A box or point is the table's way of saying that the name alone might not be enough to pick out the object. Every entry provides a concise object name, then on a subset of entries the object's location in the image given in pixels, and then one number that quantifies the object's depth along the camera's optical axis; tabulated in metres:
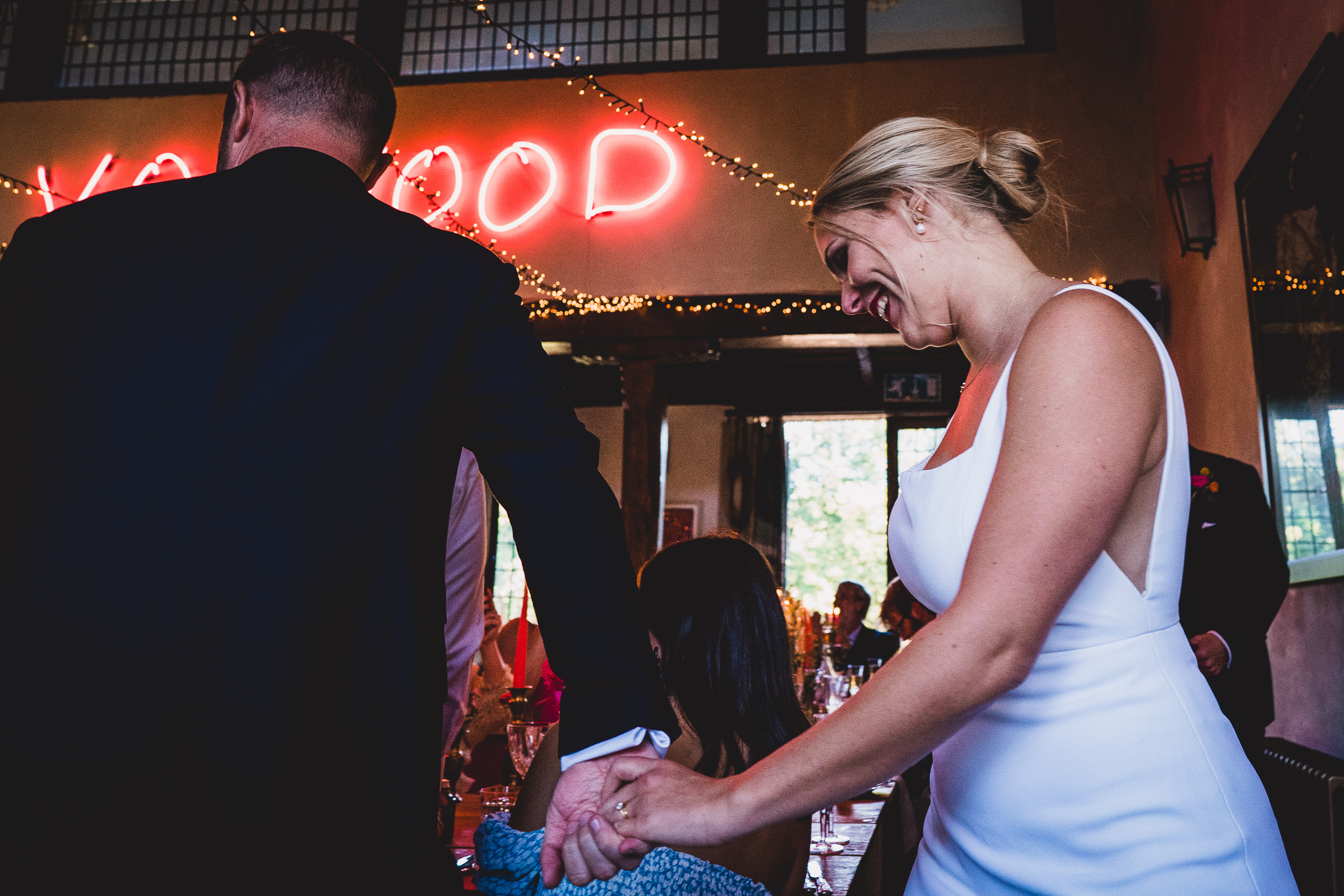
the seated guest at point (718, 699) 1.57
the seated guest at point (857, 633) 6.07
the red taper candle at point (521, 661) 2.16
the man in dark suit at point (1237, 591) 2.81
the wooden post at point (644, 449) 6.69
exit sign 8.37
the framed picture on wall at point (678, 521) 9.33
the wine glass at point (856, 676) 3.79
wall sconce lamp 4.53
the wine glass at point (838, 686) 3.56
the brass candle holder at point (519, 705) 2.05
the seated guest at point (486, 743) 2.79
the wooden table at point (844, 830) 1.92
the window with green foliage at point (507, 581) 10.02
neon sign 6.83
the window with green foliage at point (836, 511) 9.12
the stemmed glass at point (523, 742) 1.88
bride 0.92
